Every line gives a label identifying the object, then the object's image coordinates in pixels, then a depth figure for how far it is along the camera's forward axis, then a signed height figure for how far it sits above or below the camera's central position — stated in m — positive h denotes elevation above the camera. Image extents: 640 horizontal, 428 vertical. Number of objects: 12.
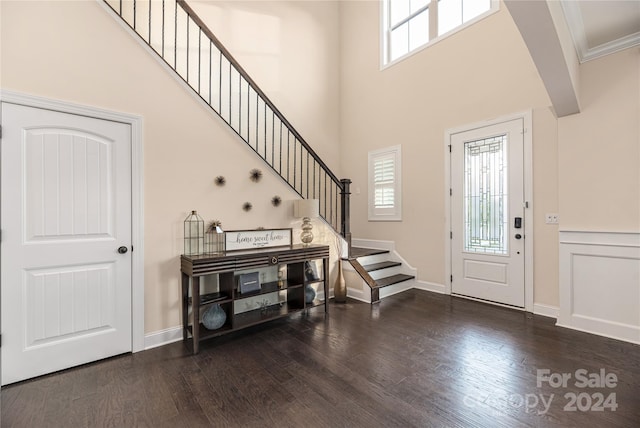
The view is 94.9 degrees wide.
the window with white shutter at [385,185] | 5.09 +0.50
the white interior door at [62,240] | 2.17 -0.21
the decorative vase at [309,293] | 3.66 -1.01
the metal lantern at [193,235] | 2.95 -0.21
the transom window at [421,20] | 4.23 +3.07
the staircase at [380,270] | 4.13 -0.90
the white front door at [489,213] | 3.70 -0.02
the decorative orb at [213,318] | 2.83 -1.01
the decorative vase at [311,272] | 3.73 -0.76
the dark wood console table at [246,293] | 2.69 -0.81
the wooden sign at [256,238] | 3.07 -0.28
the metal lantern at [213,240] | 3.02 -0.28
